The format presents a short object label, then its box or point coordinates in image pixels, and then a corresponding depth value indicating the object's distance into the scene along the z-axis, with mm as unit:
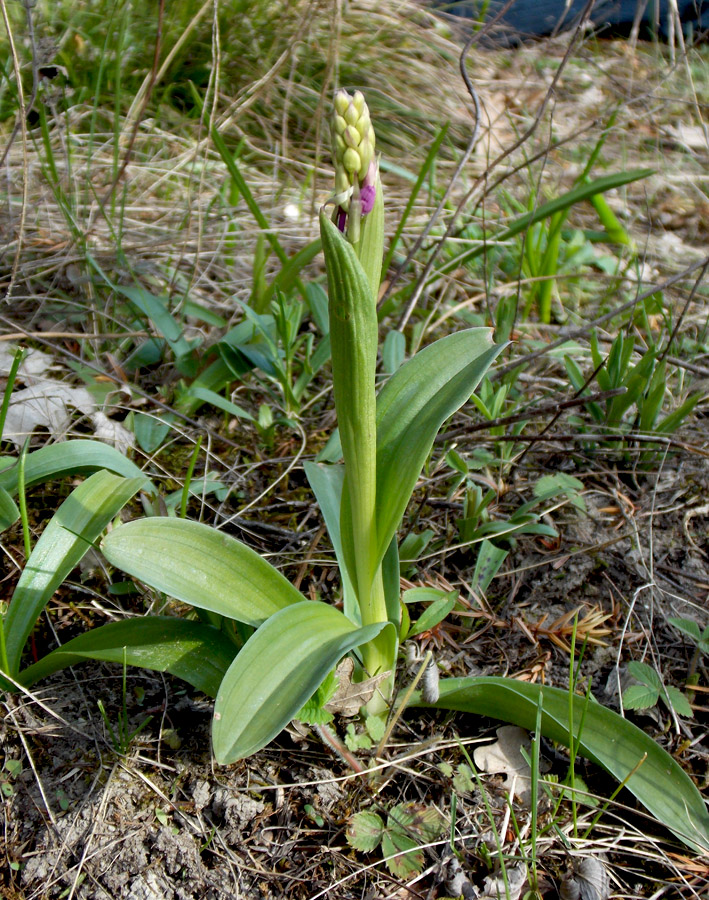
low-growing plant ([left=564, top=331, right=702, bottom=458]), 680
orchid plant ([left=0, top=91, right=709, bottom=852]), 473
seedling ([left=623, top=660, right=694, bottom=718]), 561
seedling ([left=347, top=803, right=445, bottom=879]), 518
